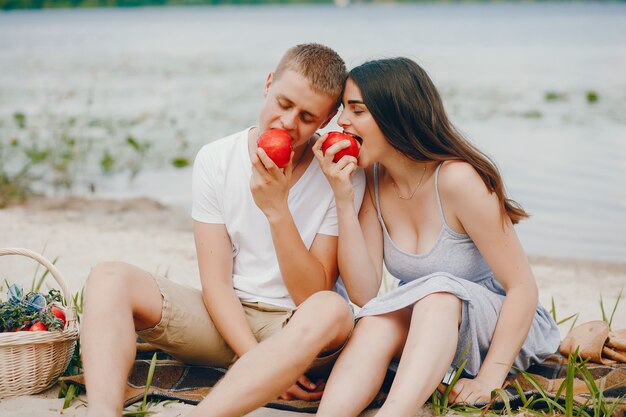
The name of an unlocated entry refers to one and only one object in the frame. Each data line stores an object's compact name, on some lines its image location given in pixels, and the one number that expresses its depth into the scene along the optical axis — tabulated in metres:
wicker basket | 3.30
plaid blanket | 3.39
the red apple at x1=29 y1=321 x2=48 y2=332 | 3.41
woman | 3.33
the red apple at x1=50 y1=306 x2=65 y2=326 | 3.62
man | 3.08
